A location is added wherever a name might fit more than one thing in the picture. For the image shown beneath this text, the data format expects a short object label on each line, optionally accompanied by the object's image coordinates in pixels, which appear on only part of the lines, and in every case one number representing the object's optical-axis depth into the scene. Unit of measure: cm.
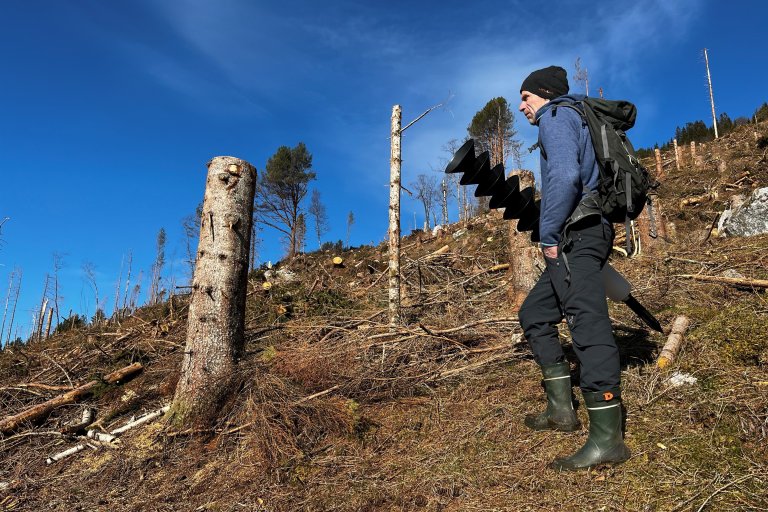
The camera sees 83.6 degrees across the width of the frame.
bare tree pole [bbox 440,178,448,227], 3534
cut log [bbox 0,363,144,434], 451
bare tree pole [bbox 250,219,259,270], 2945
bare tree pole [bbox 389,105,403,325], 658
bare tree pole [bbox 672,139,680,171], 2251
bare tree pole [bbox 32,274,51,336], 2669
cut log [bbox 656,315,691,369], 324
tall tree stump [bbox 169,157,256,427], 389
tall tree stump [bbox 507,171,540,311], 648
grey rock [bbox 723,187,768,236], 831
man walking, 226
